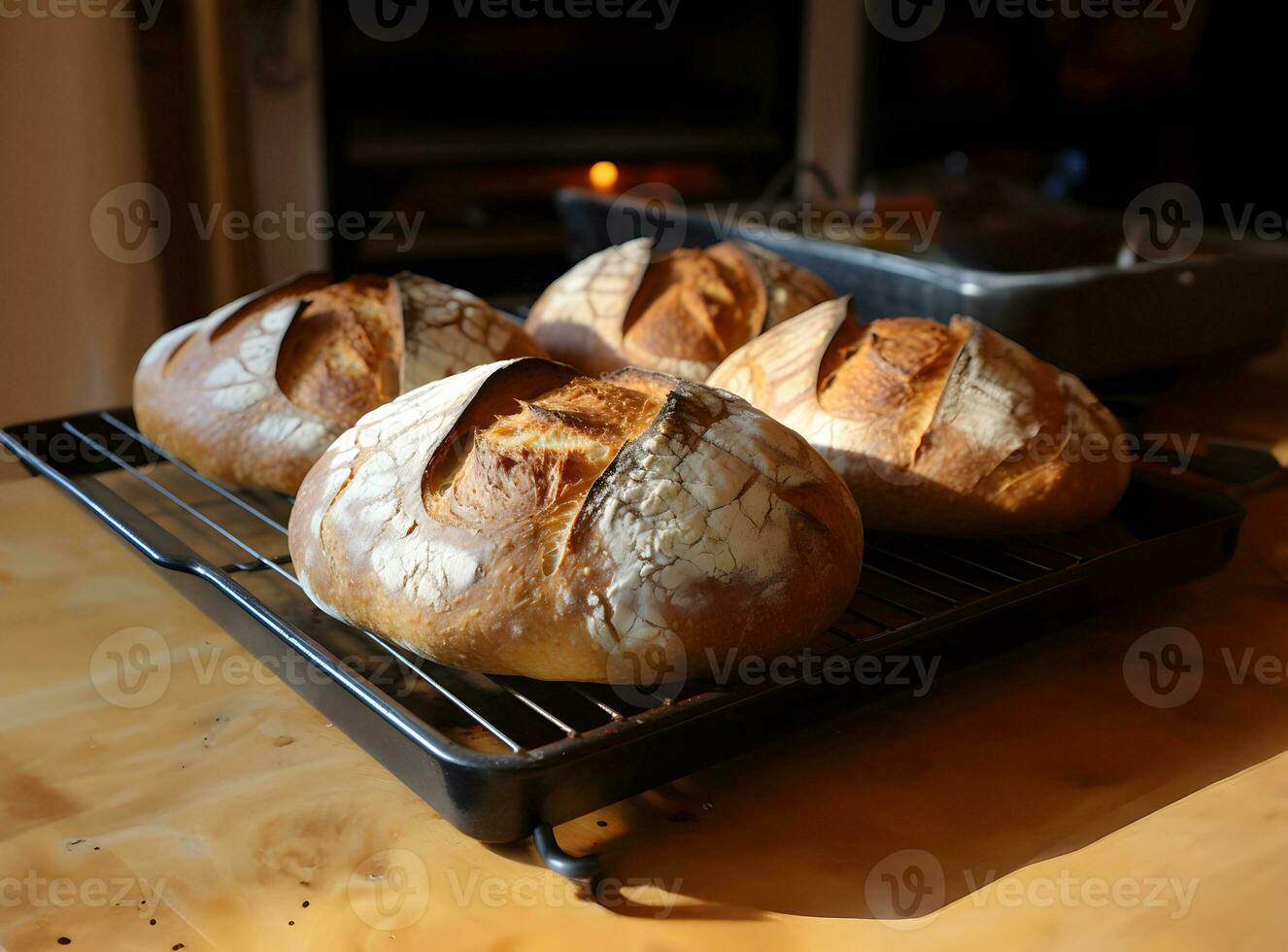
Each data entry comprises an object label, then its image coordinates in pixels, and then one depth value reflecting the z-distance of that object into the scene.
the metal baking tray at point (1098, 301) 1.50
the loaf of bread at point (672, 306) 1.57
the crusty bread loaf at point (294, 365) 1.36
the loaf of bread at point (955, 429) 1.20
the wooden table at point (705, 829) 0.76
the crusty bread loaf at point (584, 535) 0.90
